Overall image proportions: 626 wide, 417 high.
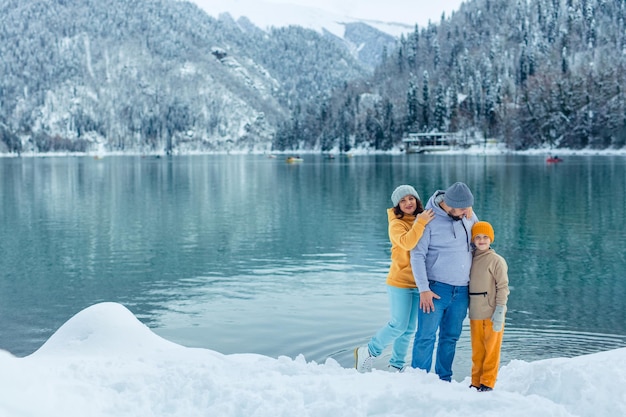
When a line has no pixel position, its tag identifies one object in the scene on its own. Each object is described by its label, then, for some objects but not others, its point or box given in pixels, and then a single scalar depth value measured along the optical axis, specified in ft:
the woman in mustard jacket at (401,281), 29.09
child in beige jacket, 28.40
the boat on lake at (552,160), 360.89
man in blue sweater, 28.81
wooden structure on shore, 614.75
